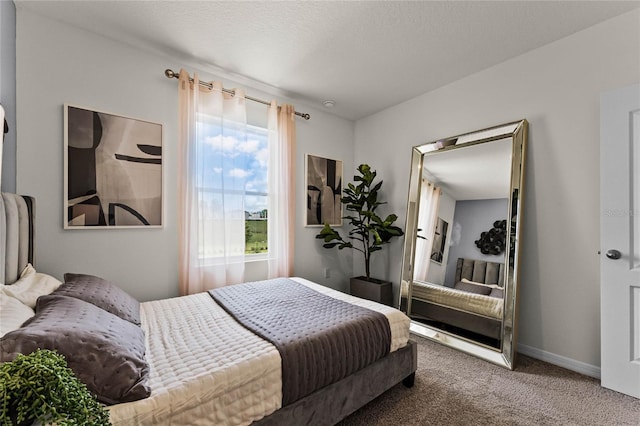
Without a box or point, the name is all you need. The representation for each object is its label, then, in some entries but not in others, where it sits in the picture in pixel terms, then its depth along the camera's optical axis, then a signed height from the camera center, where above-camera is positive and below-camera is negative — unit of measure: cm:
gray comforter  143 -68
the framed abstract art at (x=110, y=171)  213 +34
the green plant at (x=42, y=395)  71 -48
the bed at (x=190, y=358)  106 -70
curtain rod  246 +122
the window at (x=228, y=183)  269 +31
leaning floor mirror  241 -26
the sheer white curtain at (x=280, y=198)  318 +18
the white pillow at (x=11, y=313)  108 -43
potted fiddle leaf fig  332 -19
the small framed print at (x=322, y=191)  356 +30
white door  185 -17
